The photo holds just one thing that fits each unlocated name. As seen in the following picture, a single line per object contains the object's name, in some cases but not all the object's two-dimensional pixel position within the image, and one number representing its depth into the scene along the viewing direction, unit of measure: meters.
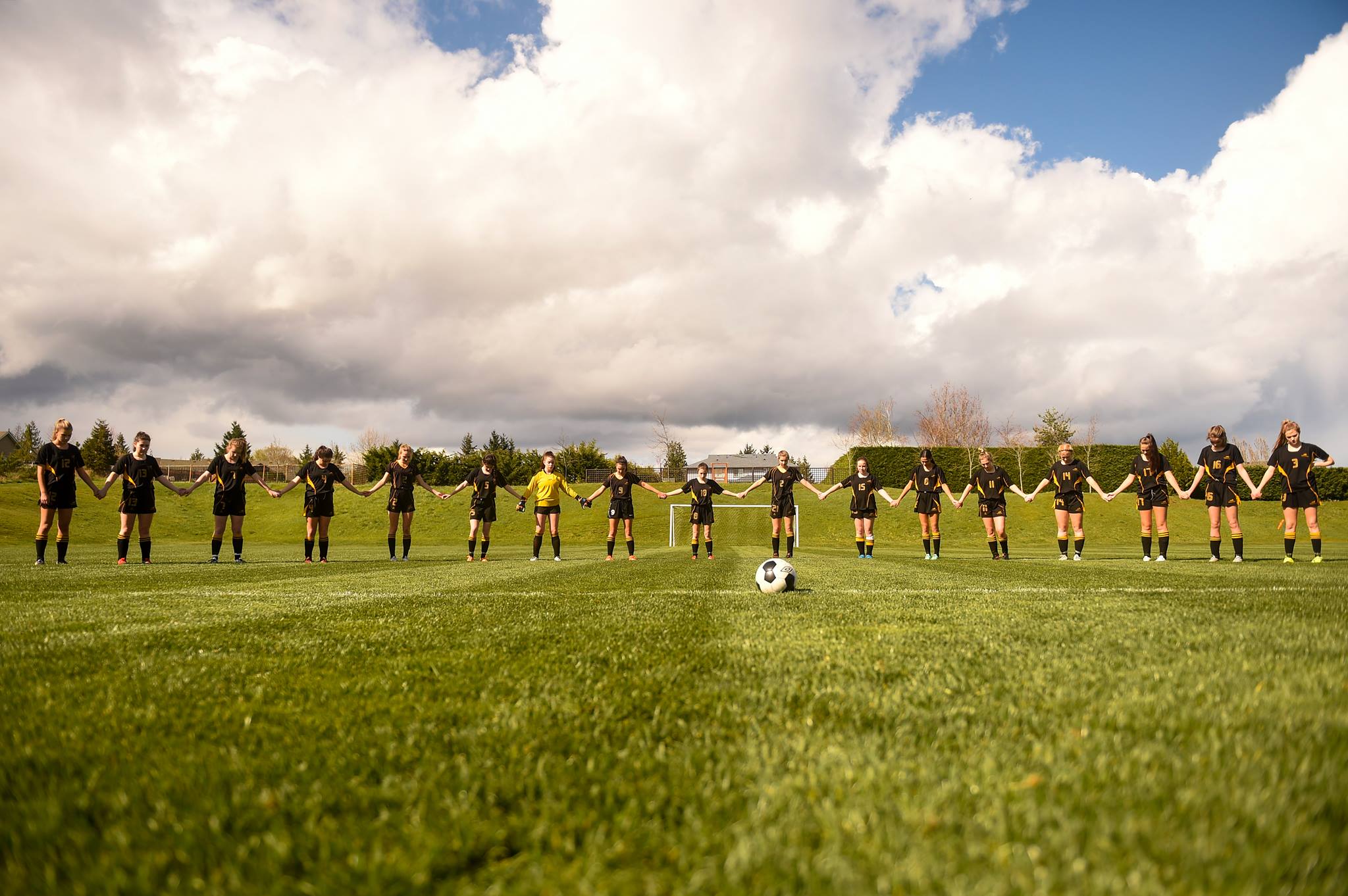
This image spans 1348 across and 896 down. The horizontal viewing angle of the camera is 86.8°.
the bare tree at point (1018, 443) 44.08
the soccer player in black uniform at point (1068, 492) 14.29
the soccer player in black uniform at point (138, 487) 12.15
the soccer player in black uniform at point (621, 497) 15.23
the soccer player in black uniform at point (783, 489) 15.04
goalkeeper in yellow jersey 14.88
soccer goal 30.27
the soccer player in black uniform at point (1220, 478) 12.59
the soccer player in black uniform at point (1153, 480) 13.55
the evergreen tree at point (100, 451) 60.25
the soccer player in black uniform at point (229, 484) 12.99
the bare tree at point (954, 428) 51.25
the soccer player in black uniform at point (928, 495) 15.87
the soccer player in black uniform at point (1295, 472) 11.72
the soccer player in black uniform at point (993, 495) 15.07
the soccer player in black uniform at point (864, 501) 15.45
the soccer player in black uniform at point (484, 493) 15.11
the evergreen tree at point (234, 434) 69.88
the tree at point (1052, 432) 47.81
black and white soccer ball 7.19
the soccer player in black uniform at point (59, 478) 11.65
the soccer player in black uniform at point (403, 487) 14.81
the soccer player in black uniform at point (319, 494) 13.98
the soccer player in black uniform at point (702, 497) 15.43
